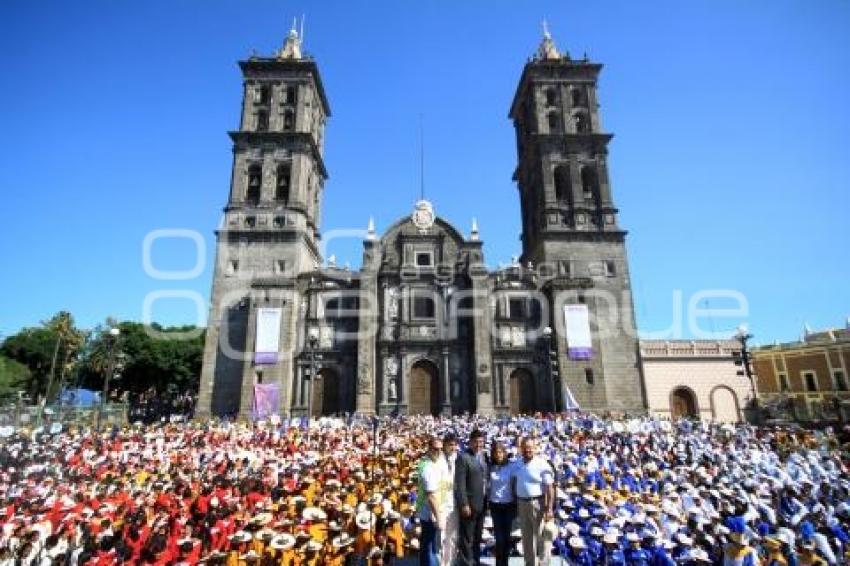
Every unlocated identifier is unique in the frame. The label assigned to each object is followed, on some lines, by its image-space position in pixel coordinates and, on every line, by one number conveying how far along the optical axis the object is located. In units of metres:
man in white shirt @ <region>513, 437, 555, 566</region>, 6.70
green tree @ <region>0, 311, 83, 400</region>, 49.22
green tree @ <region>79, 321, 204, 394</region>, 46.78
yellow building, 41.44
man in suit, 6.51
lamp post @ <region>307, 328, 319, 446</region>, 28.94
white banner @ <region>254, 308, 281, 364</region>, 31.05
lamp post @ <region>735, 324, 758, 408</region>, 22.16
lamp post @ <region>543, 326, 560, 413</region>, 25.40
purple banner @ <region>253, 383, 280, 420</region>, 29.88
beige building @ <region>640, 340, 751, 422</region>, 35.22
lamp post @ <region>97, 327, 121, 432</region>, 20.65
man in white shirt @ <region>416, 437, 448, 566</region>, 6.42
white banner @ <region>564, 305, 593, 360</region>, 32.00
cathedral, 31.69
